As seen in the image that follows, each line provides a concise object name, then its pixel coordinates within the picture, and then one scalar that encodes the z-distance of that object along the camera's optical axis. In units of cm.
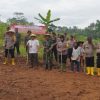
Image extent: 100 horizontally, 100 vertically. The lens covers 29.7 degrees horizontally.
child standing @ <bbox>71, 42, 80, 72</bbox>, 745
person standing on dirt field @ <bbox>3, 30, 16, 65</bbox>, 789
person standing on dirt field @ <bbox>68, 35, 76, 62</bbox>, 793
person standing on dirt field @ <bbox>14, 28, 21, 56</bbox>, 879
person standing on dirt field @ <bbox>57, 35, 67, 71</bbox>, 763
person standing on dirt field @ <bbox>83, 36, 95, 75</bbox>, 724
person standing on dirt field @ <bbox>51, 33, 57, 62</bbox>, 778
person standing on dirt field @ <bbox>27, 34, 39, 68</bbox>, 770
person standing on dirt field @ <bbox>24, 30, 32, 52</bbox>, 848
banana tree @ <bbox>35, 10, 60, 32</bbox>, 1045
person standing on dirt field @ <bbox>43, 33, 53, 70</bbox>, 773
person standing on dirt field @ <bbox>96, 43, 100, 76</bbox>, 723
